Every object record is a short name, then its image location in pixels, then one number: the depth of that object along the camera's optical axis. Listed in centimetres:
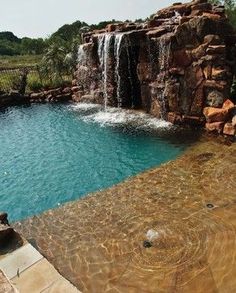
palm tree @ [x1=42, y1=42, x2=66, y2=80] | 1918
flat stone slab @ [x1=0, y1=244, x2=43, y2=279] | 437
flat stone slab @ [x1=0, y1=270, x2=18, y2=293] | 404
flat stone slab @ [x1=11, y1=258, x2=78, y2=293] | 405
